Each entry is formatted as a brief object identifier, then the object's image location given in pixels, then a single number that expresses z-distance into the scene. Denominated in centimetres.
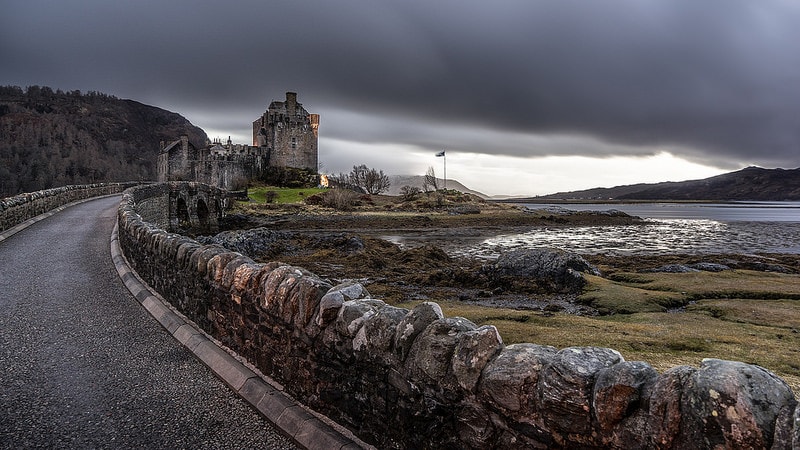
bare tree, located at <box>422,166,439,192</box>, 8924
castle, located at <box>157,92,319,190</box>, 7050
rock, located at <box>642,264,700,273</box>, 2012
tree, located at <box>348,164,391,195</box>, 10296
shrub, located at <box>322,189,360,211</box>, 5991
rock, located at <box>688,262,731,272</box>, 2037
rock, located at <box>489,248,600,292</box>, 1594
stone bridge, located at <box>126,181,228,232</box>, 2716
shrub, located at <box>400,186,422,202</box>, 7698
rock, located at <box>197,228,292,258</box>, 2439
